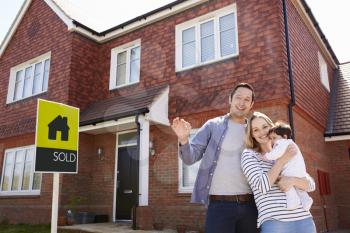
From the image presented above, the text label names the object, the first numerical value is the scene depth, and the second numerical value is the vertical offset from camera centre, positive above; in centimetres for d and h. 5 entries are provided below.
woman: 264 +1
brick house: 859 +292
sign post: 463 +75
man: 279 +24
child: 269 +20
